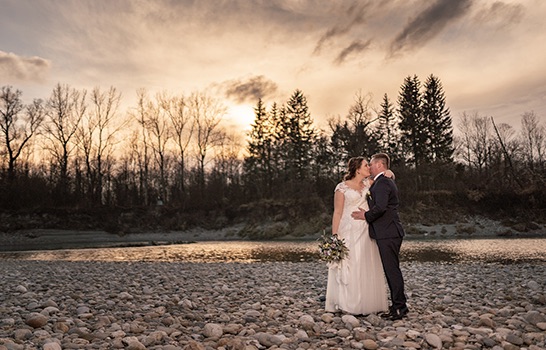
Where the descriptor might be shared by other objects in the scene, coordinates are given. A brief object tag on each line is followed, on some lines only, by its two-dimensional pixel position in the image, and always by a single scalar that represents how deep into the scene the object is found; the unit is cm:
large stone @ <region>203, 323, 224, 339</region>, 519
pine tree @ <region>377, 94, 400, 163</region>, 5600
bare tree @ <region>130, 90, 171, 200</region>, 5375
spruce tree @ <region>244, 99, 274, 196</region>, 5975
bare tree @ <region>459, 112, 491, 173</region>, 5884
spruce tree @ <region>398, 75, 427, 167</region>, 5559
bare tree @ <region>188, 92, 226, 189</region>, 5441
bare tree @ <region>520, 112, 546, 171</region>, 6003
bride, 645
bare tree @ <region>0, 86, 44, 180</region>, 5162
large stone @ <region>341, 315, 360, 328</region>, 574
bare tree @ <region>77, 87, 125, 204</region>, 5195
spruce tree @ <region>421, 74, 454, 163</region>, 5591
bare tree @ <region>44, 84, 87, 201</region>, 5175
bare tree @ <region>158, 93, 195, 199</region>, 5394
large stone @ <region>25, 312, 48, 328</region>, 548
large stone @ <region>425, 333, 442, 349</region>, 462
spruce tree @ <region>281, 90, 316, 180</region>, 5888
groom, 614
